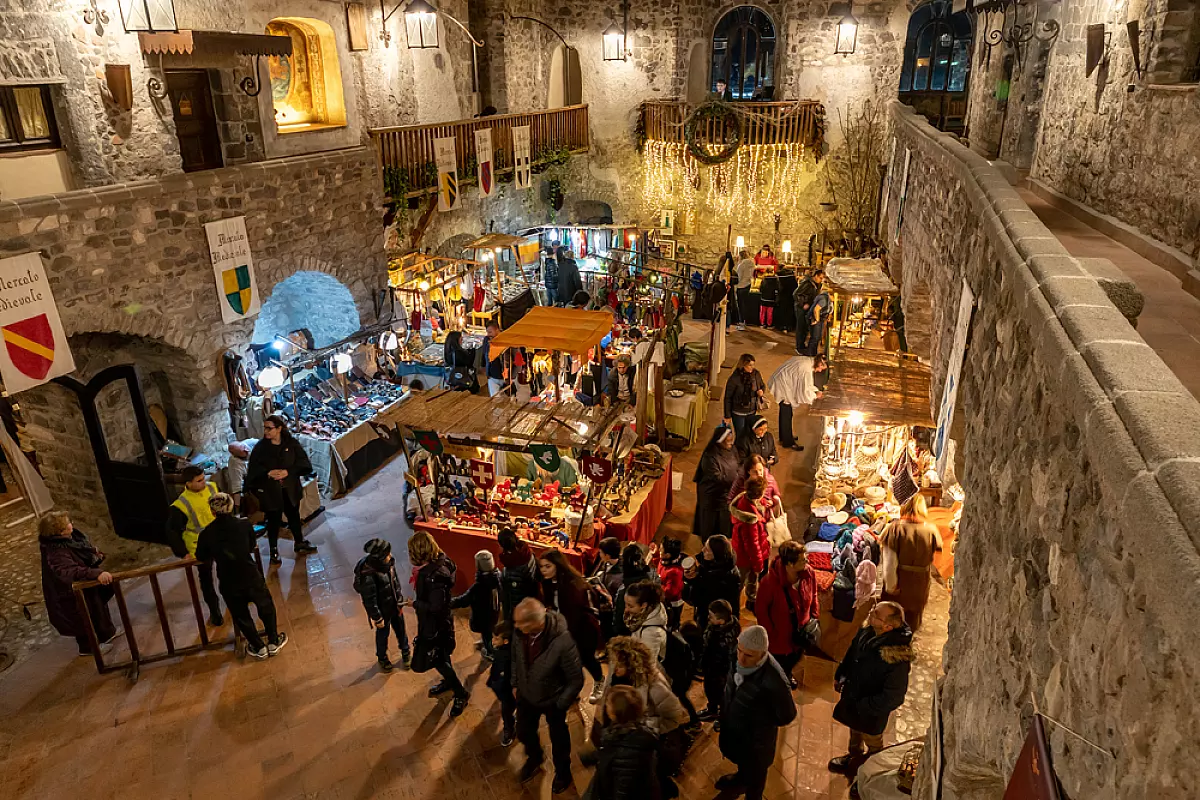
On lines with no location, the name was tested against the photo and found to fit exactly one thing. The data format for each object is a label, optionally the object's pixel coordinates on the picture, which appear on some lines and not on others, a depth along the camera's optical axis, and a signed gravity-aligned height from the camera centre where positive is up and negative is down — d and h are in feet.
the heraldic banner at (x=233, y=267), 30.07 -5.11
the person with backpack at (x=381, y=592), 19.65 -11.12
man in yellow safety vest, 22.56 -10.46
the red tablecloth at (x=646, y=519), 24.56 -12.28
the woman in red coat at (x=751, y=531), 21.66 -10.82
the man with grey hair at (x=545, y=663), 15.24 -10.08
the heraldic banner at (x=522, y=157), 50.16 -2.30
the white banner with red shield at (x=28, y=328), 22.91 -5.45
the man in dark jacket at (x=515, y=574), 18.72 -10.14
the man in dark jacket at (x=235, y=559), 20.44 -10.54
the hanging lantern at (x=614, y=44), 58.13 +4.98
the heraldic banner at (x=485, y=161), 46.39 -2.29
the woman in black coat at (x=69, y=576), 20.43 -10.81
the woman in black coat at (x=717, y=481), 24.25 -10.61
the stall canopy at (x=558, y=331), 27.96 -7.34
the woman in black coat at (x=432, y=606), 18.38 -10.58
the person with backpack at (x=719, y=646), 16.66 -10.68
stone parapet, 4.75 -3.39
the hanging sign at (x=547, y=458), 23.13 -9.40
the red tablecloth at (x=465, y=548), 23.75 -12.32
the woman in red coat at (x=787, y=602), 18.16 -10.73
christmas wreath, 55.31 -1.08
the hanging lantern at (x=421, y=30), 45.94 +5.11
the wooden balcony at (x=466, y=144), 40.68 -1.35
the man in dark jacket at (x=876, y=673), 14.94 -10.29
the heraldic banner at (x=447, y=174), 42.88 -2.74
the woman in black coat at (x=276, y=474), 25.80 -10.68
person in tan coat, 19.62 -10.54
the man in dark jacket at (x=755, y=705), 14.26 -10.14
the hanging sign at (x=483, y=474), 25.20 -10.57
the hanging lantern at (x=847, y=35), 54.44 +4.81
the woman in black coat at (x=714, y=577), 18.62 -10.35
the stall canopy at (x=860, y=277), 32.73 -6.82
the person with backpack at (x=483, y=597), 18.97 -10.80
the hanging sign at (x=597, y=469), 23.13 -9.67
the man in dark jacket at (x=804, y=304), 41.68 -9.61
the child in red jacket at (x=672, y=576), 20.18 -11.04
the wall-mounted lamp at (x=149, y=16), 28.12 +3.93
